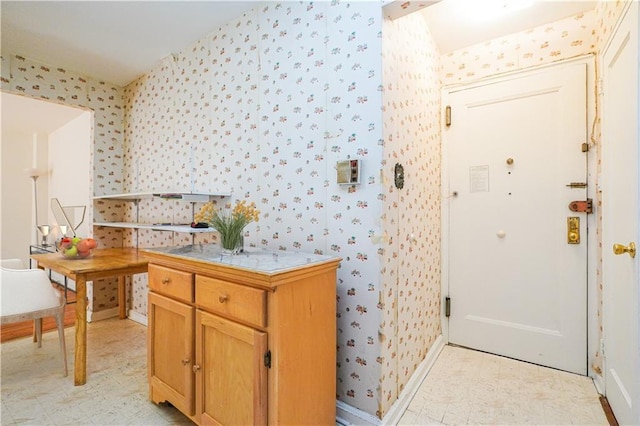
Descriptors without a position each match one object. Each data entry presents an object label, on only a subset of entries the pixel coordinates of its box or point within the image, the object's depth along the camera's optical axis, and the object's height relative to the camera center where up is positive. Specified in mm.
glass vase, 1597 -147
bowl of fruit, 2416 -259
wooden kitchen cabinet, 1191 -521
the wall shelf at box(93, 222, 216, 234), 2109 -106
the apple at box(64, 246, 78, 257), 2400 -289
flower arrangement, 1599 -46
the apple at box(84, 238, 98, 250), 2496 -236
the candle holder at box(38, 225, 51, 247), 3877 -226
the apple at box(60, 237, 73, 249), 2441 -228
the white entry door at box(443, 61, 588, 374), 2055 -28
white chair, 1898 -531
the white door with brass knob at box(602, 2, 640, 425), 1308 -24
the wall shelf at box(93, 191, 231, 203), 2168 +129
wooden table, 2000 -386
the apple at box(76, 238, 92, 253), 2448 -250
